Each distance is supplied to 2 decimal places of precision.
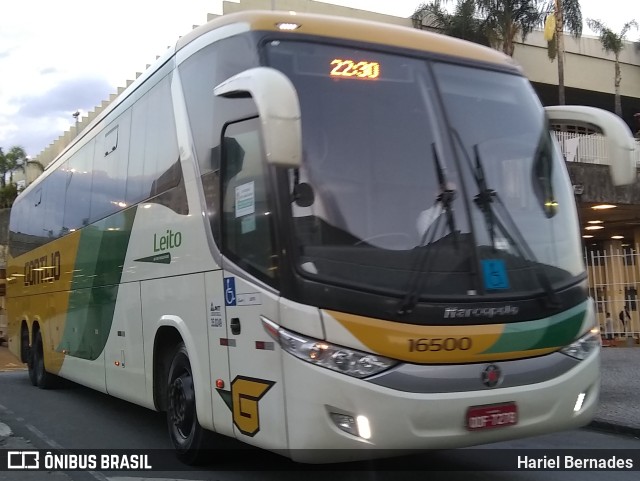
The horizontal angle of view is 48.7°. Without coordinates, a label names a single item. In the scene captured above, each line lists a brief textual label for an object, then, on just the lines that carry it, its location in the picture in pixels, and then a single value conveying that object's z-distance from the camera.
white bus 4.45
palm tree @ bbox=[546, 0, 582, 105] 28.62
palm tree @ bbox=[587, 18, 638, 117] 31.55
